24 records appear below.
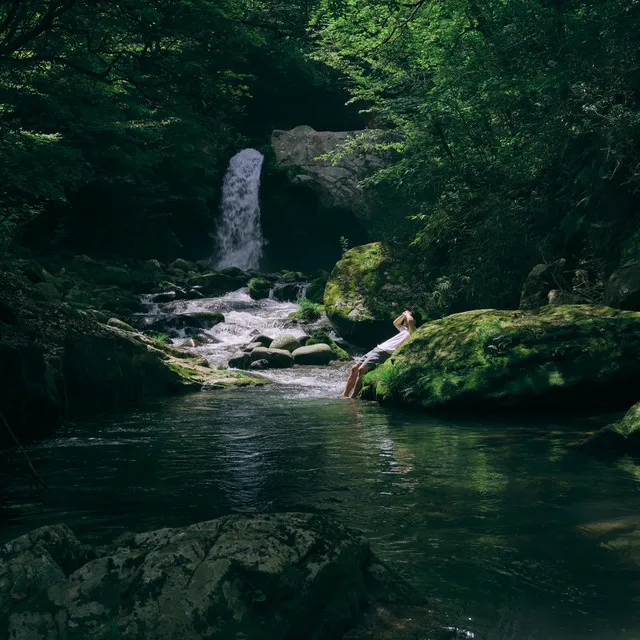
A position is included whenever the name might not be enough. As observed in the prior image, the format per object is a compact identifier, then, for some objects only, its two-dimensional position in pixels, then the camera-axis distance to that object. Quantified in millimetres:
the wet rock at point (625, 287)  9773
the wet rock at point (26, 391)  6605
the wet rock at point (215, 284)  24958
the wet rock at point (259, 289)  24594
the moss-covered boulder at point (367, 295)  18406
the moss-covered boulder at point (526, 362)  8305
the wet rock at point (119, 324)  15080
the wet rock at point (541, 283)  12328
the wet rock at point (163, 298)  23203
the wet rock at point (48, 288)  14808
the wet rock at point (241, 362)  16234
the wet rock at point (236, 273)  26673
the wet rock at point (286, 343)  17453
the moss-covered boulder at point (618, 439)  5934
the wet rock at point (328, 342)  17141
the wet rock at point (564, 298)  11391
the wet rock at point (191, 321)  19906
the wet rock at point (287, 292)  24450
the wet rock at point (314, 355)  16625
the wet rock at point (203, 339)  18503
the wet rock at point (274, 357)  16203
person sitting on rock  11562
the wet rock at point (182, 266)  28453
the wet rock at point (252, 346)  17036
